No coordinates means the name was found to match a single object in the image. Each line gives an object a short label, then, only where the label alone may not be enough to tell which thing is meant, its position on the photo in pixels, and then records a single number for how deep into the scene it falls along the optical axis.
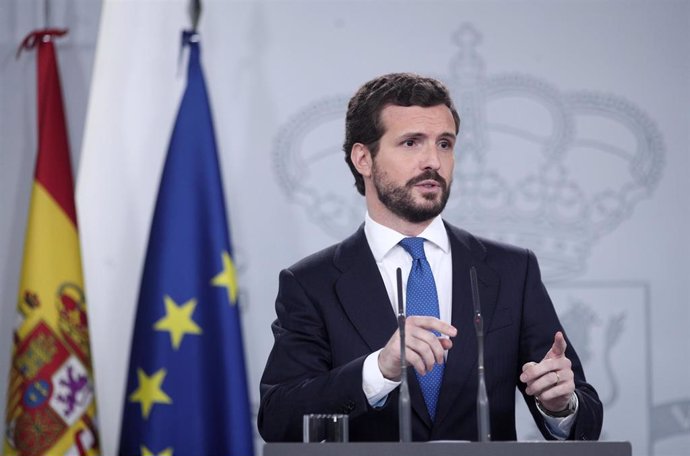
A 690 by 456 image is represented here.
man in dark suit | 6.25
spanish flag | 7.09
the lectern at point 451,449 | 5.85
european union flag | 7.12
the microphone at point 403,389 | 5.95
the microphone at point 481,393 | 5.96
